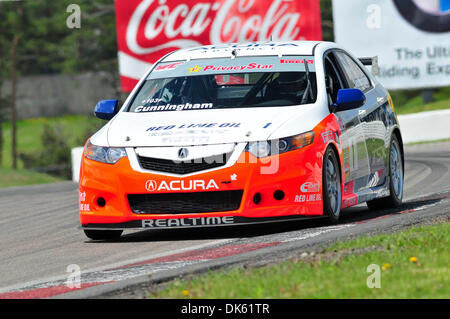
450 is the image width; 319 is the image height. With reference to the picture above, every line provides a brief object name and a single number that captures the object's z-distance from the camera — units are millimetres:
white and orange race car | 17484
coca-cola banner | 59000
